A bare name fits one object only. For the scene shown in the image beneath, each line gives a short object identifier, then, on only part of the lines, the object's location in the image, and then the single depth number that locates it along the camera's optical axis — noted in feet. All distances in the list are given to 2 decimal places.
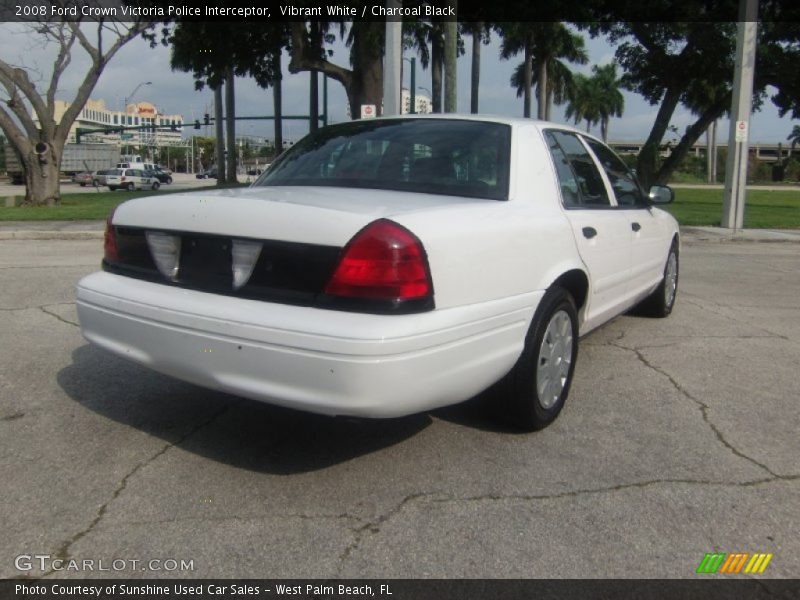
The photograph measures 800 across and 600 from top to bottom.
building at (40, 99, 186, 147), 425.28
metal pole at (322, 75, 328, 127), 124.38
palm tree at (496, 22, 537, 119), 108.99
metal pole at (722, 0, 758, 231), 50.24
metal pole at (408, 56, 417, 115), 107.86
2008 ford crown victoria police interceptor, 9.04
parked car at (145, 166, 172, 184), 169.27
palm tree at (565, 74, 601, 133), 268.41
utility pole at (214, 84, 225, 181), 141.59
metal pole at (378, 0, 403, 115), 50.39
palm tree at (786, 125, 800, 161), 328.99
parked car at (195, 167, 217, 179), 240.38
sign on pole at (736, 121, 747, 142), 51.72
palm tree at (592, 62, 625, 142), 271.49
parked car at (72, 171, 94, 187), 188.24
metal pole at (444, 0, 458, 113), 55.62
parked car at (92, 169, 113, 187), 165.51
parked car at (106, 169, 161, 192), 159.22
